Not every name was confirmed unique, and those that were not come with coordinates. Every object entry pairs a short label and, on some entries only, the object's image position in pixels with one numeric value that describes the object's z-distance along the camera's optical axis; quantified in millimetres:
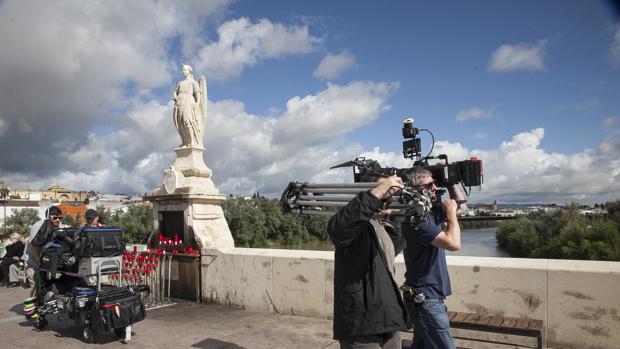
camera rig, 2795
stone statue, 8297
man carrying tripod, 2346
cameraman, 2861
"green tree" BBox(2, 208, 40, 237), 37562
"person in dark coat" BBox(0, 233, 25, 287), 10102
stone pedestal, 7730
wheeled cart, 5156
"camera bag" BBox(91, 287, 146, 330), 5090
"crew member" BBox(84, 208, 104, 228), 6043
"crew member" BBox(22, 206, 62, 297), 6023
